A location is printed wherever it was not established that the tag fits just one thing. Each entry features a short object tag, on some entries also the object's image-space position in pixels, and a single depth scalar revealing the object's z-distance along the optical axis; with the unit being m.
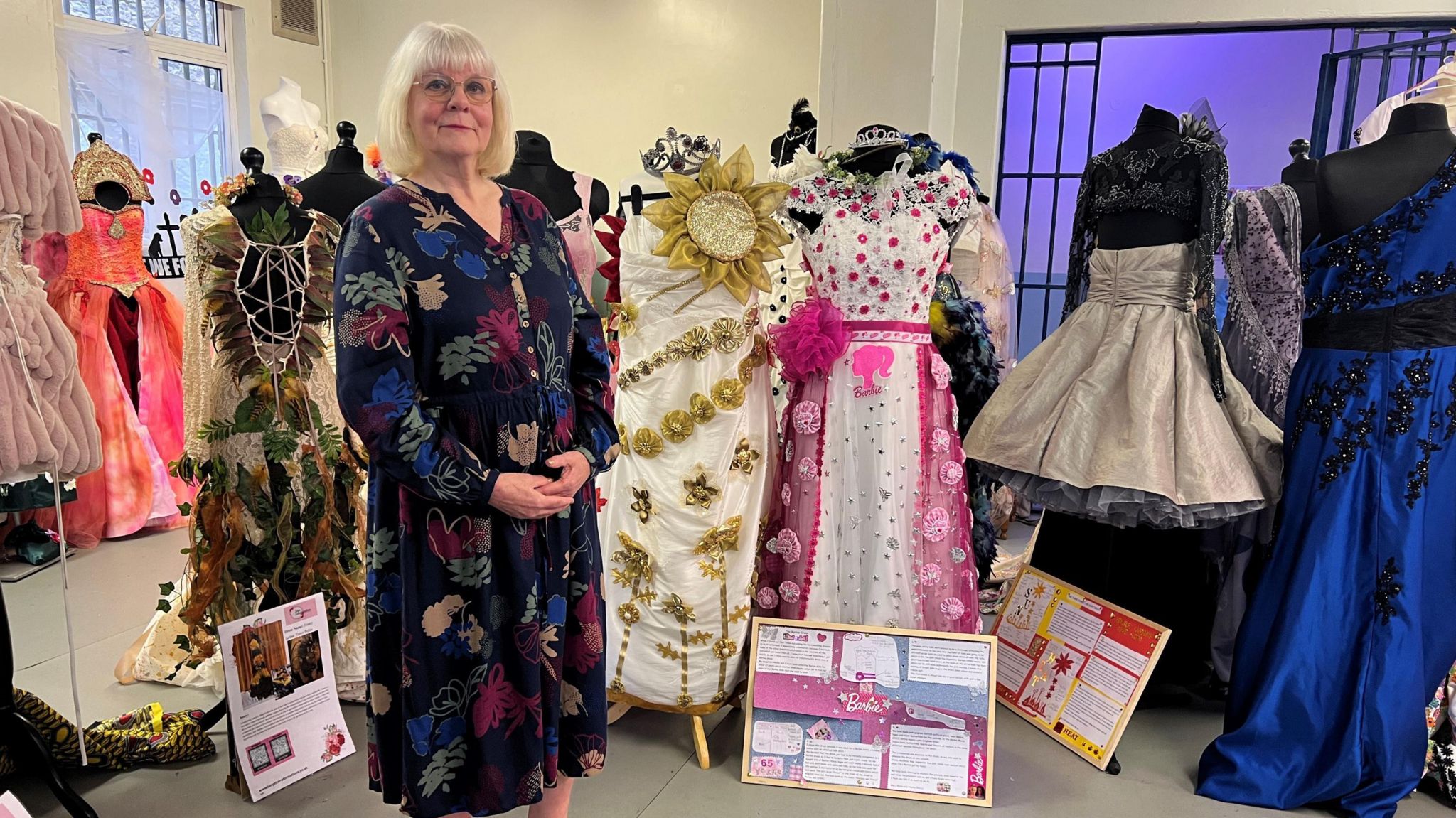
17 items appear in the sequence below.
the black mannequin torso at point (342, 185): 2.53
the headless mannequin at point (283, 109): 4.18
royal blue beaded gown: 2.11
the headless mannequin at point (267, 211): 2.12
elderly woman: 1.30
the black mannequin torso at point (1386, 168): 2.14
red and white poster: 2.37
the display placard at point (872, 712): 2.27
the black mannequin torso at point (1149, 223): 2.34
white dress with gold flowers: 2.31
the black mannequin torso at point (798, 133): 3.14
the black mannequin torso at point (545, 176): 2.94
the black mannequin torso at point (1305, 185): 2.46
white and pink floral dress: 2.38
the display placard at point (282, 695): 2.11
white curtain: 5.09
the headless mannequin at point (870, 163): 2.46
